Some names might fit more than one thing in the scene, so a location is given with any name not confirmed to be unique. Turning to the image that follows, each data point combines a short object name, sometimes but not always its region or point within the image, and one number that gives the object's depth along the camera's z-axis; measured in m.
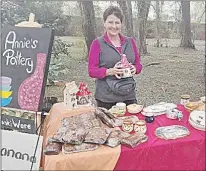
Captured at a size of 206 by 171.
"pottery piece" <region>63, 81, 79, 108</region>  1.48
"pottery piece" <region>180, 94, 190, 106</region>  1.58
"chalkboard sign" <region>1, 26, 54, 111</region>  1.41
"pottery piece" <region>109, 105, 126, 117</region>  1.46
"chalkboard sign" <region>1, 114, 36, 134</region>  1.42
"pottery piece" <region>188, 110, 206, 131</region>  1.26
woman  1.59
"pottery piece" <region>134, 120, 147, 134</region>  1.26
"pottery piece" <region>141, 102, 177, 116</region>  1.44
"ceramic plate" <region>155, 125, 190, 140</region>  1.21
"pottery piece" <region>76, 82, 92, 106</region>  1.49
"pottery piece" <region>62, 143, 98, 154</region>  1.11
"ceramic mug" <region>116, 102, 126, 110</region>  1.48
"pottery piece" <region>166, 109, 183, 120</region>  1.40
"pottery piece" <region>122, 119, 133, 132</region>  1.29
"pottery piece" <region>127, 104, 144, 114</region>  1.48
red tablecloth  1.14
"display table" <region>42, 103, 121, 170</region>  1.08
